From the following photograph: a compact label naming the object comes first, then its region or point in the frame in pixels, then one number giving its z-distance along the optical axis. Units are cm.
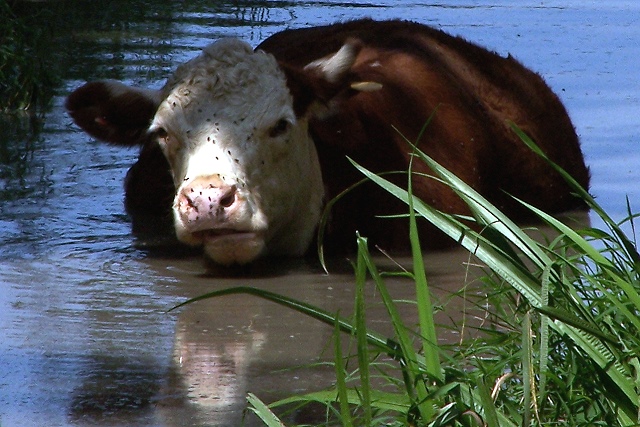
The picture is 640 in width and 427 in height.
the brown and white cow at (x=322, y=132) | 1336
